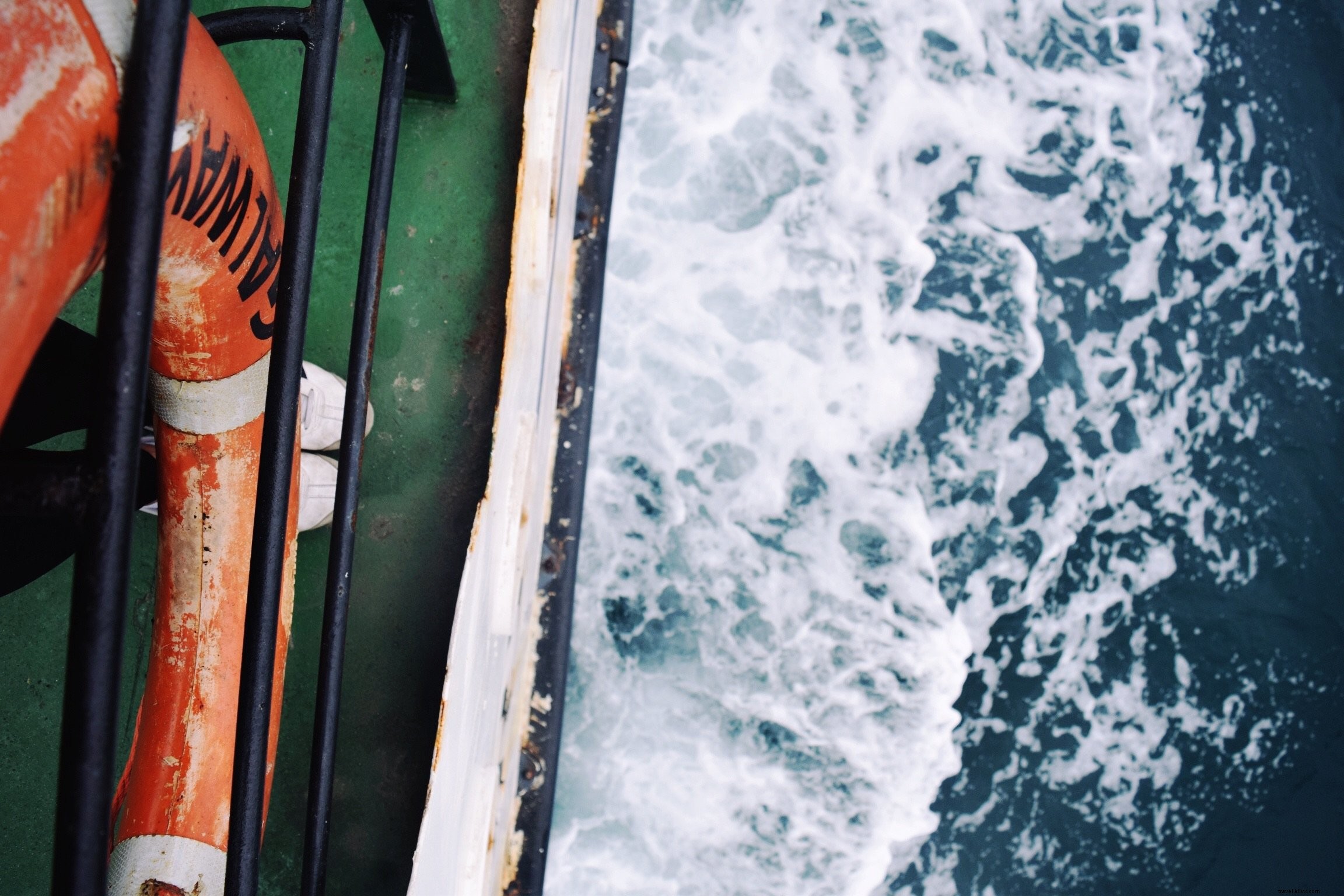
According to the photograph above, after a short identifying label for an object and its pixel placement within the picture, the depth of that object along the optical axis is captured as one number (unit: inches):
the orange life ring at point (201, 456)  32.7
